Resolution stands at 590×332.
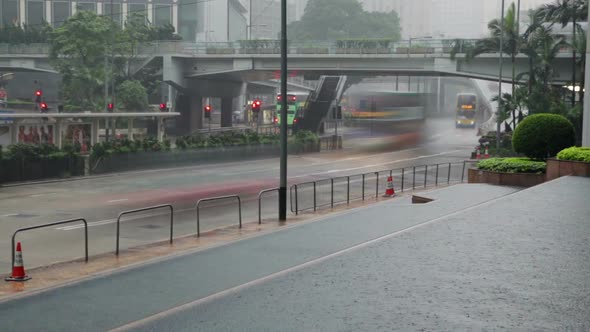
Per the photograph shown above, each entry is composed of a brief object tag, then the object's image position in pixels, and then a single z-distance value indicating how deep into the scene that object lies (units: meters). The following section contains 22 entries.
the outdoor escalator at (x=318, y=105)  68.94
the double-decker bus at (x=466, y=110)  92.28
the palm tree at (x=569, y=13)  47.59
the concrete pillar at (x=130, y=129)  40.31
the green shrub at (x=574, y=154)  24.70
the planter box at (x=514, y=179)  25.02
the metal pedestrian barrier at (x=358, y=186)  26.12
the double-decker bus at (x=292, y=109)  69.75
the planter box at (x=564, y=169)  24.62
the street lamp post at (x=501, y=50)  46.53
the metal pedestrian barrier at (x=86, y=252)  14.94
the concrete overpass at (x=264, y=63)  54.56
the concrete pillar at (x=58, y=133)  36.06
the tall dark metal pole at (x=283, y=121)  20.34
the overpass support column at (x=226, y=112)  80.12
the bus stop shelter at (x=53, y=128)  34.44
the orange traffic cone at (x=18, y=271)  12.95
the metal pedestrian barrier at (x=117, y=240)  15.69
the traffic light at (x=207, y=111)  53.53
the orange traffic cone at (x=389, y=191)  27.19
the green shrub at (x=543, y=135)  26.55
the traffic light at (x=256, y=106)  55.67
